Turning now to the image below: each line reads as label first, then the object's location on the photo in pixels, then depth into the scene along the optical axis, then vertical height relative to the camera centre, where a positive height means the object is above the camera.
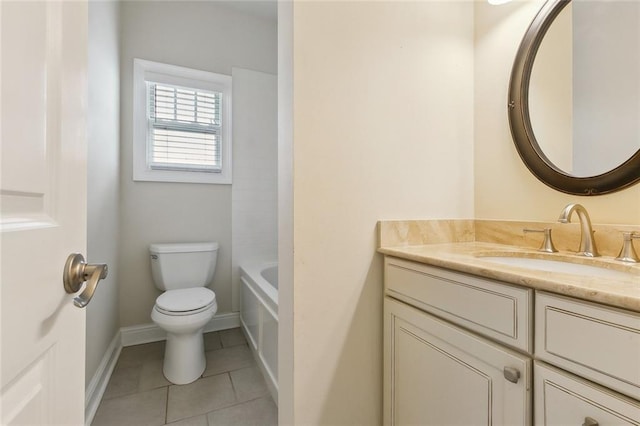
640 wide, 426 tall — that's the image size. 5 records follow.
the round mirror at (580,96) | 0.94 +0.43
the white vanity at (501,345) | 0.54 -0.32
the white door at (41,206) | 0.35 +0.01
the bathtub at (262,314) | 1.54 -0.64
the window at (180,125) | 2.19 +0.72
